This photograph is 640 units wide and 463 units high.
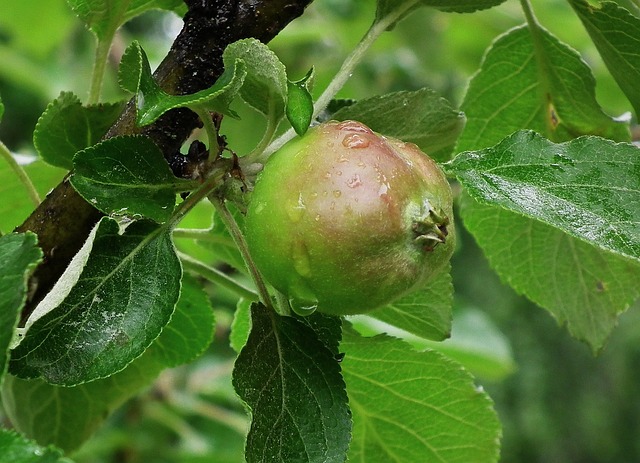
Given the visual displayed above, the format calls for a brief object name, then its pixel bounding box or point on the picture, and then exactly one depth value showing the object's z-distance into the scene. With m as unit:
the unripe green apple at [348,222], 0.37
